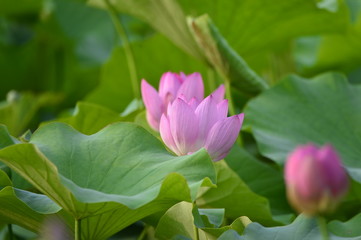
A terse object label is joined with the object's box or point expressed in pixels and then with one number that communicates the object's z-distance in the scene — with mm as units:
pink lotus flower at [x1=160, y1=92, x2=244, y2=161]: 4103
